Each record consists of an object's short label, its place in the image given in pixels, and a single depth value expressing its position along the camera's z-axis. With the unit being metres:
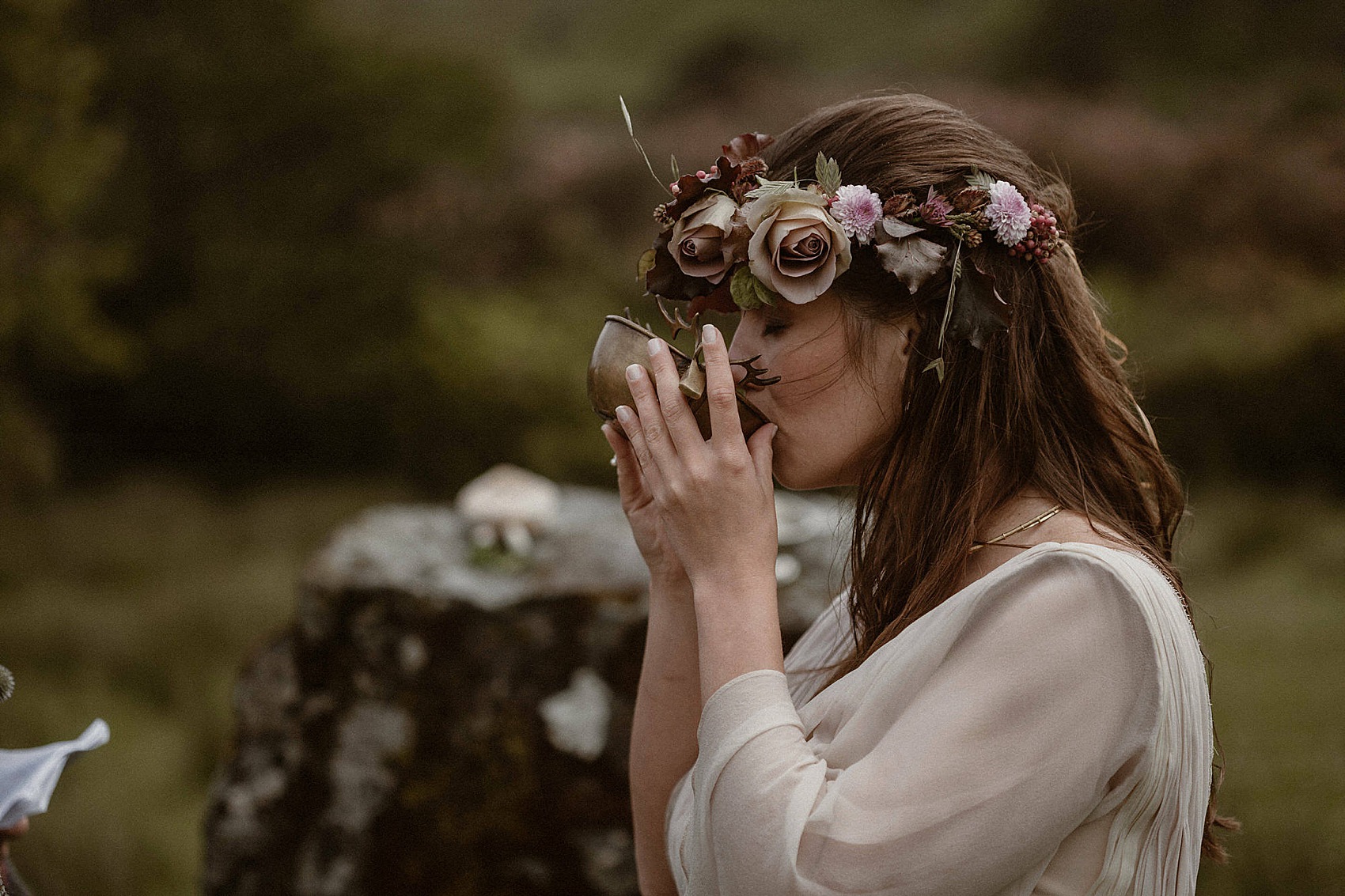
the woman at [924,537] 1.34
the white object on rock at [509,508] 3.93
